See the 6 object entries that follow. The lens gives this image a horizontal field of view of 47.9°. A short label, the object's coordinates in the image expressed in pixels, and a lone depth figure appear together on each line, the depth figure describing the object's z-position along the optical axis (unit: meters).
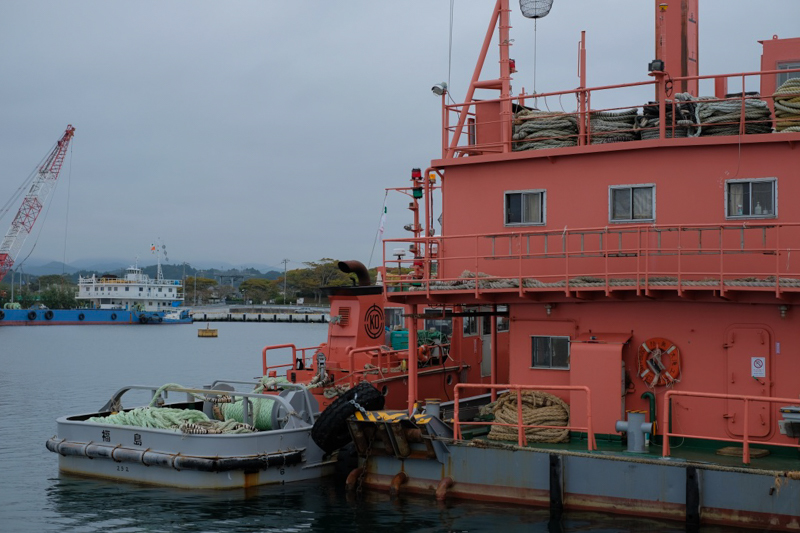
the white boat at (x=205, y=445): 16.72
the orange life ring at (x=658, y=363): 15.58
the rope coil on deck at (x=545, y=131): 17.42
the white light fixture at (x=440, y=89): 18.06
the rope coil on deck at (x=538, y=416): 15.65
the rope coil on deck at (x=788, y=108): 15.74
